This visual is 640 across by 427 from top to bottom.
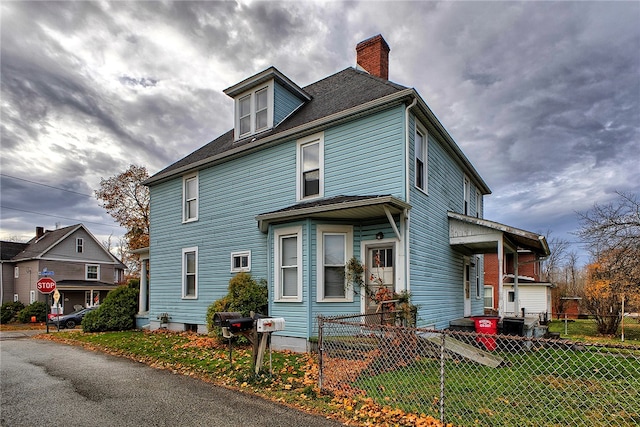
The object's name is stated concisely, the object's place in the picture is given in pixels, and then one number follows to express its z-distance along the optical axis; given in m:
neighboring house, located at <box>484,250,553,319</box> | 25.27
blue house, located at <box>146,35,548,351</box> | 9.09
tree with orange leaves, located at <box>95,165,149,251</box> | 27.42
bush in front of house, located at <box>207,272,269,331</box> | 10.26
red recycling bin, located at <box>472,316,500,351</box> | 8.95
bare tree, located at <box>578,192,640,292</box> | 14.94
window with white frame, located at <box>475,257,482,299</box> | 15.41
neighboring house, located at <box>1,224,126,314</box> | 30.39
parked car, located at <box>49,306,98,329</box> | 22.59
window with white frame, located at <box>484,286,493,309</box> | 24.60
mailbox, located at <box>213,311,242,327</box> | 6.24
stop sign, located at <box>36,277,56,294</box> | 15.72
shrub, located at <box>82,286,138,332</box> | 15.12
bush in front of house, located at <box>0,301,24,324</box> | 28.19
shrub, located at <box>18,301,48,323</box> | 26.67
